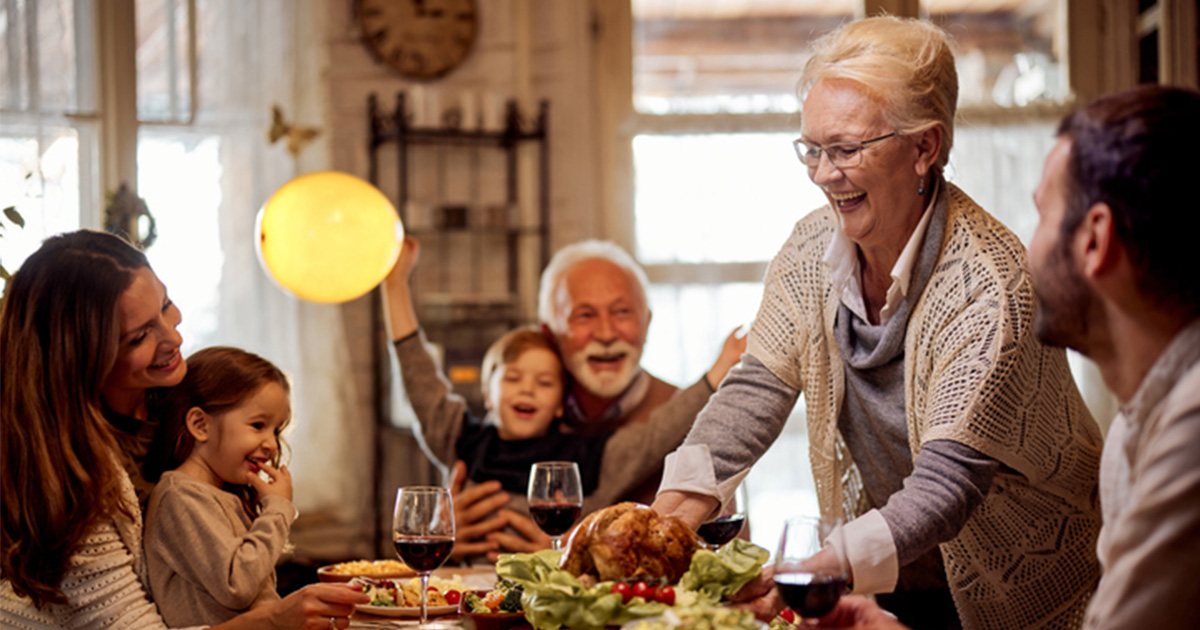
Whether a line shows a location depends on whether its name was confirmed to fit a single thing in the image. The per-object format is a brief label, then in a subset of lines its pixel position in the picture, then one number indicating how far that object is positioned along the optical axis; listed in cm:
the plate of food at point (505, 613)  152
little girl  166
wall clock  439
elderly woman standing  156
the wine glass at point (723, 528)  174
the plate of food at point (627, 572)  128
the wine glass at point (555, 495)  187
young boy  270
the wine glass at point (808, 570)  122
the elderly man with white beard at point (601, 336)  297
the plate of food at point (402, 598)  166
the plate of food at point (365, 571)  186
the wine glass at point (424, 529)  157
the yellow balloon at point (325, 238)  250
